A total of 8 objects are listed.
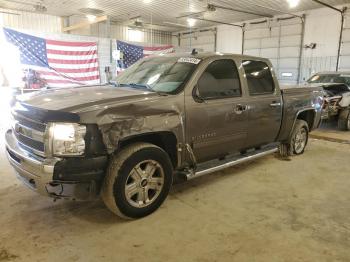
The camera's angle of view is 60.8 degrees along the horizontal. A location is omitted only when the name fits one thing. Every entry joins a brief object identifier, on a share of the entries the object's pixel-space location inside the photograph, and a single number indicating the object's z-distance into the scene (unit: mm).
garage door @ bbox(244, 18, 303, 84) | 14438
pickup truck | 2500
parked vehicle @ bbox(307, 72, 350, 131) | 7383
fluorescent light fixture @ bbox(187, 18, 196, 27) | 15638
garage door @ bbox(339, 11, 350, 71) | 12500
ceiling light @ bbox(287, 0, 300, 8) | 11714
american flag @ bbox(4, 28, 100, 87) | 8172
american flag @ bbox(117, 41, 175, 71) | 10139
